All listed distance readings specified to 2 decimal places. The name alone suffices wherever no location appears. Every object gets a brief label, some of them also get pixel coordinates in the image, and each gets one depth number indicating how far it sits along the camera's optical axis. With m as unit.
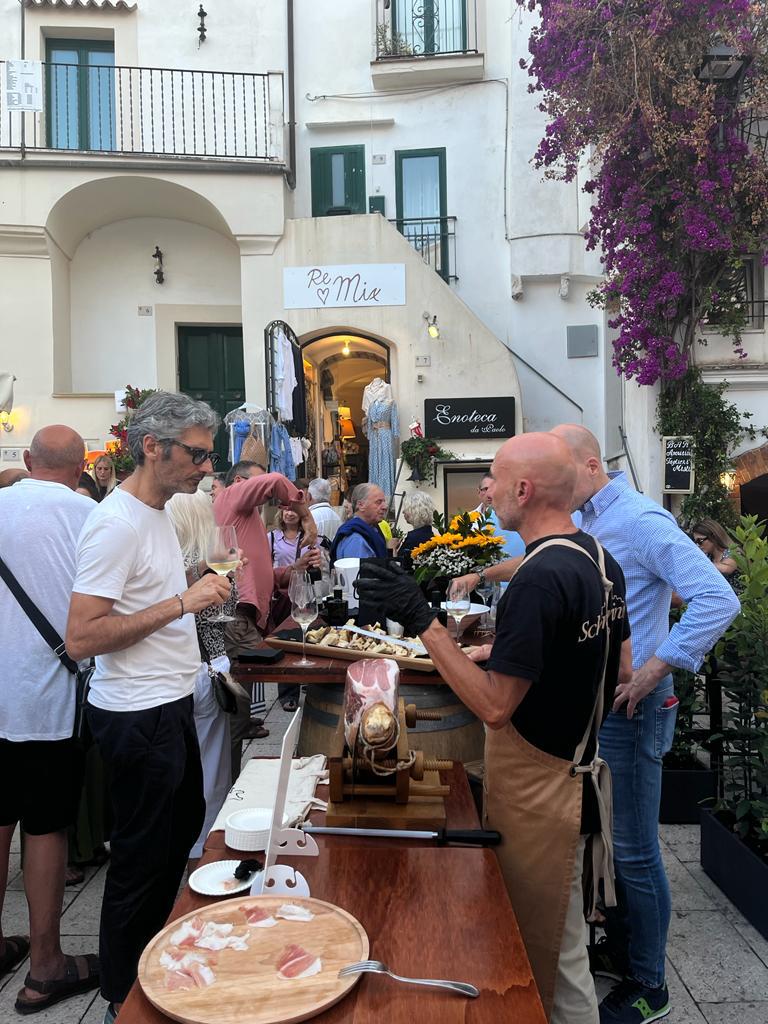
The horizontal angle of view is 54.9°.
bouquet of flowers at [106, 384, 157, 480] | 9.82
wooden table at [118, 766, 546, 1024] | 1.22
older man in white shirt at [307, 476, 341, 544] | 7.30
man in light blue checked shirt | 2.50
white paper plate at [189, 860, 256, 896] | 1.59
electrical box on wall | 13.10
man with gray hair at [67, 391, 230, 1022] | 2.30
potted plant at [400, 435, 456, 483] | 11.88
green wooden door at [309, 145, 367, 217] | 13.60
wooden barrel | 3.11
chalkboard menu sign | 10.16
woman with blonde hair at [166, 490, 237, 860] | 3.41
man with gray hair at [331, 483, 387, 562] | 5.18
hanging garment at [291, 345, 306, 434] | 10.82
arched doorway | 13.52
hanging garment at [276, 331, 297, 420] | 10.27
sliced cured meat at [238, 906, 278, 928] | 1.43
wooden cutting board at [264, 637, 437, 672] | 3.12
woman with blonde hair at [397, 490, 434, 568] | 6.06
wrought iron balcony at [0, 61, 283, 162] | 12.16
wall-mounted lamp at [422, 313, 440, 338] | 11.99
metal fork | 1.25
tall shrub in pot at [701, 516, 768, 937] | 3.21
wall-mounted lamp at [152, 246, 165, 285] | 13.13
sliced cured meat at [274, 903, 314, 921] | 1.44
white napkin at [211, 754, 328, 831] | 1.95
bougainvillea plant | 9.09
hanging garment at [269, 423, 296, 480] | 9.82
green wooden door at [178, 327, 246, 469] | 13.60
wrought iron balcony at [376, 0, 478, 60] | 13.20
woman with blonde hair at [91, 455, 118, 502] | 8.35
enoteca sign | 12.01
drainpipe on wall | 12.89
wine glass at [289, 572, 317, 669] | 3.33
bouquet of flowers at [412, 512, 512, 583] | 3.91
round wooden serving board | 1.18
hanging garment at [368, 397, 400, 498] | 11.99
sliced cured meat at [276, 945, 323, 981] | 1.28
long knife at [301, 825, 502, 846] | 1.82
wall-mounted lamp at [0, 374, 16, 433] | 9.47
